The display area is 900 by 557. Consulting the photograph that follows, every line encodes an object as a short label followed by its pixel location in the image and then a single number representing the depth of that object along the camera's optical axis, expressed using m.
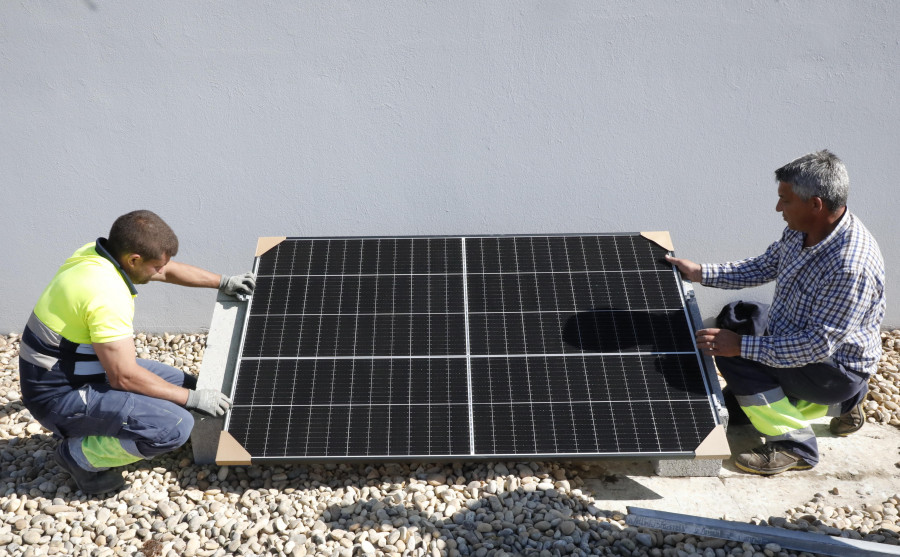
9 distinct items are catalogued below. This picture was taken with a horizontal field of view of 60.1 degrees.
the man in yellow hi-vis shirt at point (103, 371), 4.95
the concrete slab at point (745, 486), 5.48
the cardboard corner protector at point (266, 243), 6.45
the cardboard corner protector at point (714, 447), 5.17
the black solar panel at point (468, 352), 5.28
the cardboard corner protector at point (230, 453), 5.16
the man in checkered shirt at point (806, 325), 5.25
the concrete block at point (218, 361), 5.55
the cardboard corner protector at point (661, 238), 6.46
